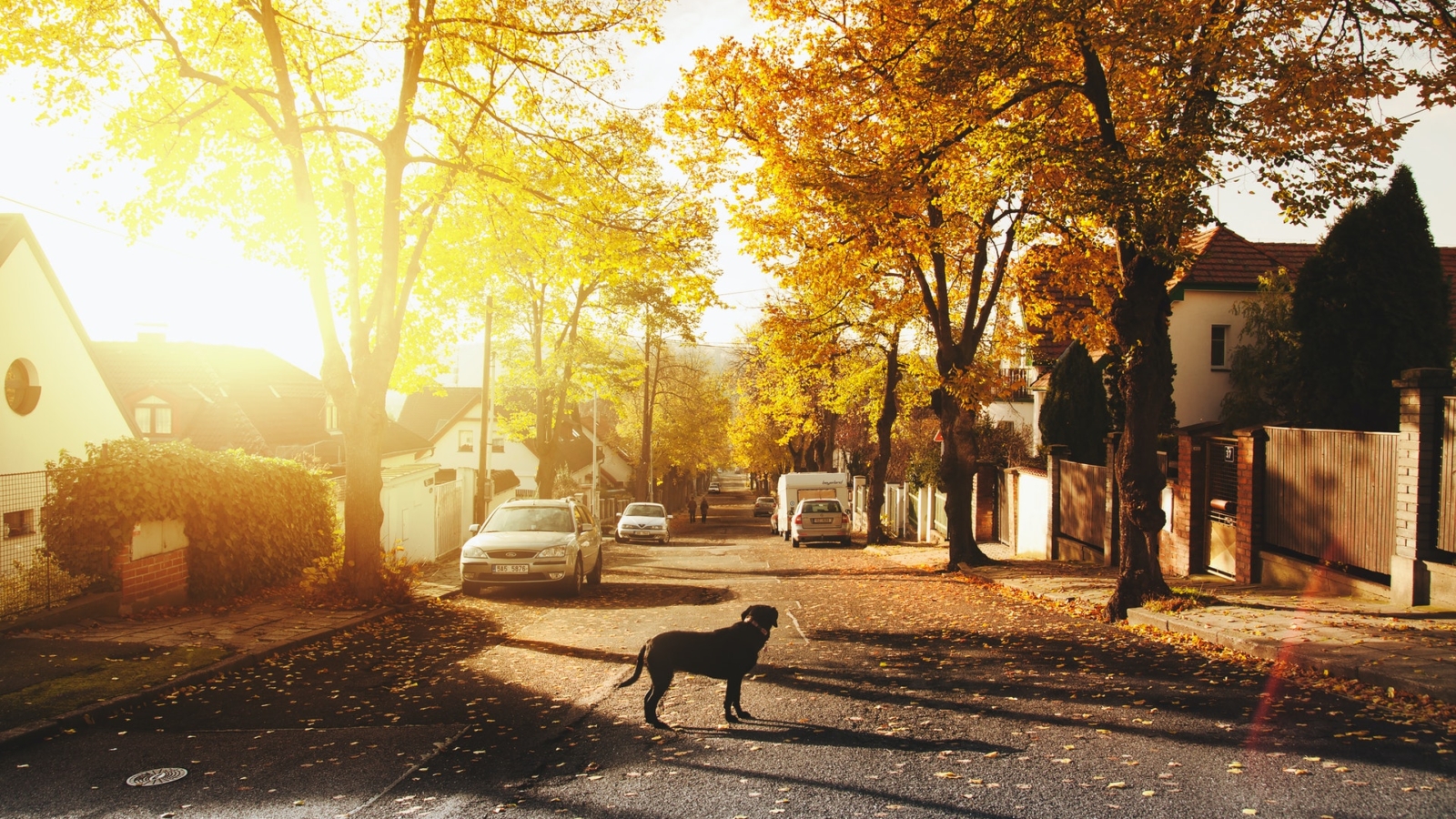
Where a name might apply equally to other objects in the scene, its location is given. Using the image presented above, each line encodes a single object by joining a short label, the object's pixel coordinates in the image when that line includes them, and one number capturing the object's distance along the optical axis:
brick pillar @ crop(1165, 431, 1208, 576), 15.23
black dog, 6.16
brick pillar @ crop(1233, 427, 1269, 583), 13.58
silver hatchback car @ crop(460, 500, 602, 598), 14.84
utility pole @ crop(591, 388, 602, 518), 42.95
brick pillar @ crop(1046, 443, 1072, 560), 21.23
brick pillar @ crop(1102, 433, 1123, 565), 17.02
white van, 36.56
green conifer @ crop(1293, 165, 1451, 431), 15.91
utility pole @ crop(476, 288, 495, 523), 26.12
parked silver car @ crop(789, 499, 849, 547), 32.34
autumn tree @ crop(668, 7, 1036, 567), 12.32
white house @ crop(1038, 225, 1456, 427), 26.34
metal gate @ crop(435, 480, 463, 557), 24.77
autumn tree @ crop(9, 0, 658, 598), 12.34
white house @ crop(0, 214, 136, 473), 18.03
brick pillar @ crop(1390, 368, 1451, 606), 10.06
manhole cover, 5.40
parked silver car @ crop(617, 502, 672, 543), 35.81
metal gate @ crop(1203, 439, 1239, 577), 14.36
